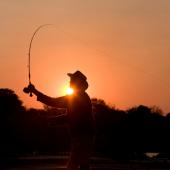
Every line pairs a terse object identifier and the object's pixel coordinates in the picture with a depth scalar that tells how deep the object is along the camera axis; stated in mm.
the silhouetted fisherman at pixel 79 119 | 13562
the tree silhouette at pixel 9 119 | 62738
